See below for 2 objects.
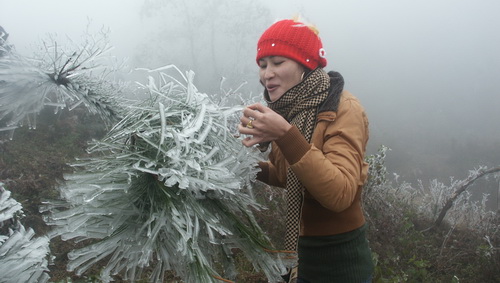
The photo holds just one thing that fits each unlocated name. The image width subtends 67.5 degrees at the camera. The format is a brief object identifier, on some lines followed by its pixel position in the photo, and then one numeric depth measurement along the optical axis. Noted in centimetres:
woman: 112
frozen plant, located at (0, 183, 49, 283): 81
